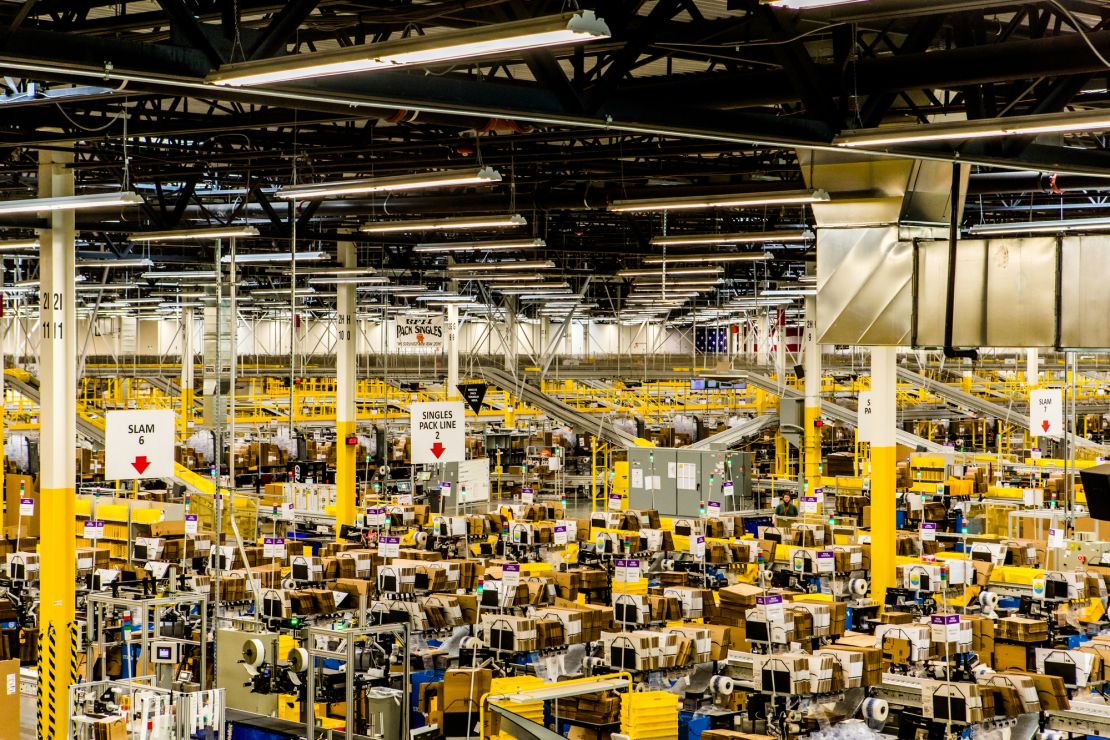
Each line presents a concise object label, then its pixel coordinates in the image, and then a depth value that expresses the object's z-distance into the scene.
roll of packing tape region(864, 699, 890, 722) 12.03
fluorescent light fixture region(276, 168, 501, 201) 10.60
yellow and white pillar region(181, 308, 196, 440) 30.66
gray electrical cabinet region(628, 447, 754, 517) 25.33
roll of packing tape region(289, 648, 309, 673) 11.91
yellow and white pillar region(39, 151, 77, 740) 14.28
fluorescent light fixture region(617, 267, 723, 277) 20.91
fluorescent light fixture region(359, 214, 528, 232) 13.42
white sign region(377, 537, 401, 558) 18.14
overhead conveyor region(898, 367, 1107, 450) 30.58
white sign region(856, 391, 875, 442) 19.42
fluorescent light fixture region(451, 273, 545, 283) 22.61
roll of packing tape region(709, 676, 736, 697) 12.57
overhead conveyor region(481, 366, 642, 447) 28.89
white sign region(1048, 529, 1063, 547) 18.39
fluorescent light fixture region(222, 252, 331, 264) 18.18
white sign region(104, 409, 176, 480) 14.14
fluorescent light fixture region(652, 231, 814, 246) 14.87
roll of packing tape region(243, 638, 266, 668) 12.20
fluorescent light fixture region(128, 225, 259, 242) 13.97
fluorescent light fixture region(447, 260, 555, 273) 19.14
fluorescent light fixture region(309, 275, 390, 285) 22.02
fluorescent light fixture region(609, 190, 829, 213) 12.07
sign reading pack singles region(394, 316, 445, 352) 21.45
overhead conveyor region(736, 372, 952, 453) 30.06
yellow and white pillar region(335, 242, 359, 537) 24.52
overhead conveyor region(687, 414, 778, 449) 30.05
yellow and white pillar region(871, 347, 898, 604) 19.42
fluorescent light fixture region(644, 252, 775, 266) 18.95
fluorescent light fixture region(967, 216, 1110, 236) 17.45
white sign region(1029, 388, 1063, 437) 21.05
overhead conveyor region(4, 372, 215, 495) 25.73
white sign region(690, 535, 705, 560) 20.51
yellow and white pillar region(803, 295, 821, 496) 27.86
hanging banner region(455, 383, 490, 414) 21.58
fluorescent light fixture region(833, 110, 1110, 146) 7.63
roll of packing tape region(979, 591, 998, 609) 16.53
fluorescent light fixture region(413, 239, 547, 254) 17.48
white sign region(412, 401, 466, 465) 18.72
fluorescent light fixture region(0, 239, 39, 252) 14.65
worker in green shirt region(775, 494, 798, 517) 27.20
